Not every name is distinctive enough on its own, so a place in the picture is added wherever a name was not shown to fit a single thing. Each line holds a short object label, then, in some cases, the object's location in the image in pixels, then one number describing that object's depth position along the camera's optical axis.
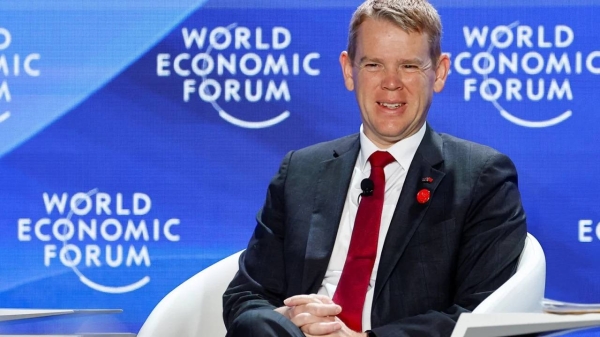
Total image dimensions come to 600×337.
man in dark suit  5.64
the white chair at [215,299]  5.32
